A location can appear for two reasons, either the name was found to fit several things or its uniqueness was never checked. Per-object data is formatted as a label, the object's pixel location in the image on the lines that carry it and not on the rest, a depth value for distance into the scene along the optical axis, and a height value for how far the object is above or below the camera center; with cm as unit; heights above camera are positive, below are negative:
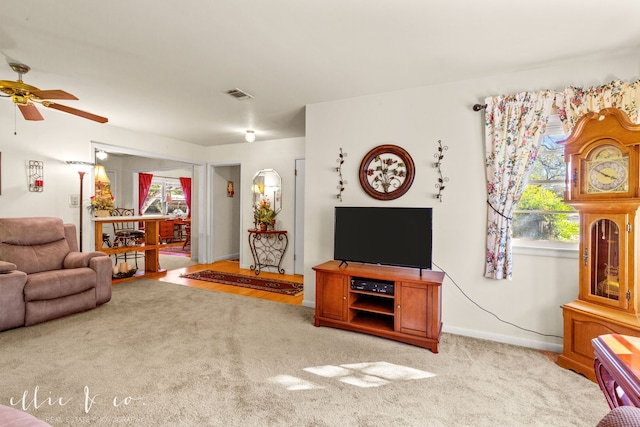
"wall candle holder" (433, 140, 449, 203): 296 +43
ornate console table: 545 -72
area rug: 440 -115
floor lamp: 414 +51
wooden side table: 83 -46
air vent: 321 +128
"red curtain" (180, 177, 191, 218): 991 +64
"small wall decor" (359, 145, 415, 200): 311 +42
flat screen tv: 273 -24
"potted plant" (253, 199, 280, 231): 530 -11
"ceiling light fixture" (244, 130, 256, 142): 459 +115
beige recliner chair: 285 -70
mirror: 546 +39
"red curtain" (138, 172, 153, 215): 845 +65
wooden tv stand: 255 -87
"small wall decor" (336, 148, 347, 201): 342 +41
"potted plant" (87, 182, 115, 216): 436 +7
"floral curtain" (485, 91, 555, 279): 258 +51
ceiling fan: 229 +91
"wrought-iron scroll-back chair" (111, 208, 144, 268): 579 -58
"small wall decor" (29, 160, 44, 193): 376 +41
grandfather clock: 203 -11
